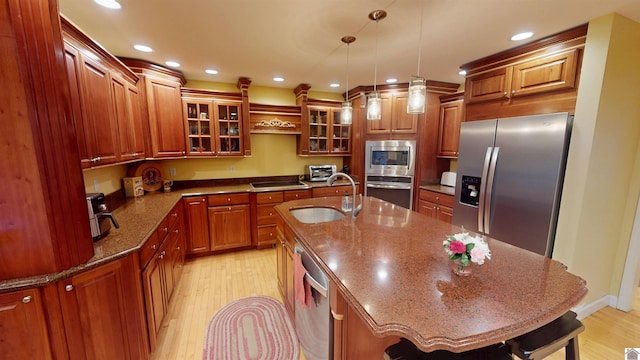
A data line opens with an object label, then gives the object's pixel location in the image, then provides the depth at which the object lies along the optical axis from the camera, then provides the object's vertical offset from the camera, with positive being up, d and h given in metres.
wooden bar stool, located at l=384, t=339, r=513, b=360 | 0.95 -0.80
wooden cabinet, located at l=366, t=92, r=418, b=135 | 3.68 +0.48
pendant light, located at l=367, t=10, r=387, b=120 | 1.92 +0.35
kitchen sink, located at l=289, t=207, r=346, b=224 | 2.29 -0.61
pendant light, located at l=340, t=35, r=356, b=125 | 2.24 +0.35
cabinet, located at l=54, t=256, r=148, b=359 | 1.27 -0.92
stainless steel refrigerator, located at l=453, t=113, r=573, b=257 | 1.99 -0.23
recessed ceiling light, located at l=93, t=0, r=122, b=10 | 1.60 +0.95
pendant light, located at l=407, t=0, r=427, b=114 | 1.62 +0.37
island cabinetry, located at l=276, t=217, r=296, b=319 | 1.93 -0.99
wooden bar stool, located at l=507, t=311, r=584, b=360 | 0.97 -0.77
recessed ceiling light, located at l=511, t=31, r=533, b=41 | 2.06 +0.98
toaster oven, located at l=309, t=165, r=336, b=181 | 4.13 -0.38
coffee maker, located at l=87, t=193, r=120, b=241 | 1.54 -0.43
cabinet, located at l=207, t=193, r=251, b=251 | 3.30 -0.99
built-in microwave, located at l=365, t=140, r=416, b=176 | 3.72 -0.12
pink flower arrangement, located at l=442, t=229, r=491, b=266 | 1.03 -0.43
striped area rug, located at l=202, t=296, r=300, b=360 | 1.83 -1.51
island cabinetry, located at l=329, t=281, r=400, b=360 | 1.16 -0.89
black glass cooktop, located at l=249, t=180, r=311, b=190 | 3.63 -0.57
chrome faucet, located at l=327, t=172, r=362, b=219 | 1.87 -0.48
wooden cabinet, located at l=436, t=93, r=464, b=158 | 3.48 +0.37
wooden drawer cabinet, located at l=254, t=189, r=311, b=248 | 3.50 -0.93
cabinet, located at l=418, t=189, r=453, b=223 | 3.23 -0.76
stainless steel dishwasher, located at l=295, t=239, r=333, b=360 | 1.32 -1.00
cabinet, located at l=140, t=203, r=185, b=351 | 1.69 -1.01
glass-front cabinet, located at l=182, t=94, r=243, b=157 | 3.31 +0.31
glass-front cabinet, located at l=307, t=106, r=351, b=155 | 4.05 +0.29
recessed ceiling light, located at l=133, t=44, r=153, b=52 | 2.34 +0.96
